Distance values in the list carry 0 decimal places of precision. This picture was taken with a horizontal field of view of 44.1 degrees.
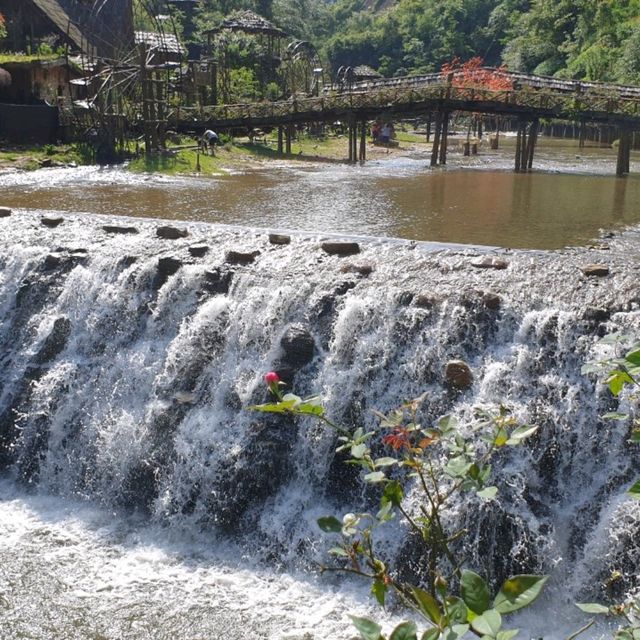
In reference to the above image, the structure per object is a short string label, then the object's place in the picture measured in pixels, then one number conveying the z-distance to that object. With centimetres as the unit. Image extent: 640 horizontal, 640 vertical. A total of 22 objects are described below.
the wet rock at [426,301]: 865
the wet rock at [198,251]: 1046
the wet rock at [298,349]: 871
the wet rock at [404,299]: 878
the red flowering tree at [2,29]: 2804
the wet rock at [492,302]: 841
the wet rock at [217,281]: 974
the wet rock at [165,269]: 1010
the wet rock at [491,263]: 945
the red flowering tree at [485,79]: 2978
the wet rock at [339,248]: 1030
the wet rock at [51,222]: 1219
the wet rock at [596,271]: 890
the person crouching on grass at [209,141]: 2386
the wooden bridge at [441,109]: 2227
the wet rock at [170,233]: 1131
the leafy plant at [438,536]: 199
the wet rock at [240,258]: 1012
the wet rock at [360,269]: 957
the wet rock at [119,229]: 1166
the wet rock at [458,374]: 792
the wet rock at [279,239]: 1080
